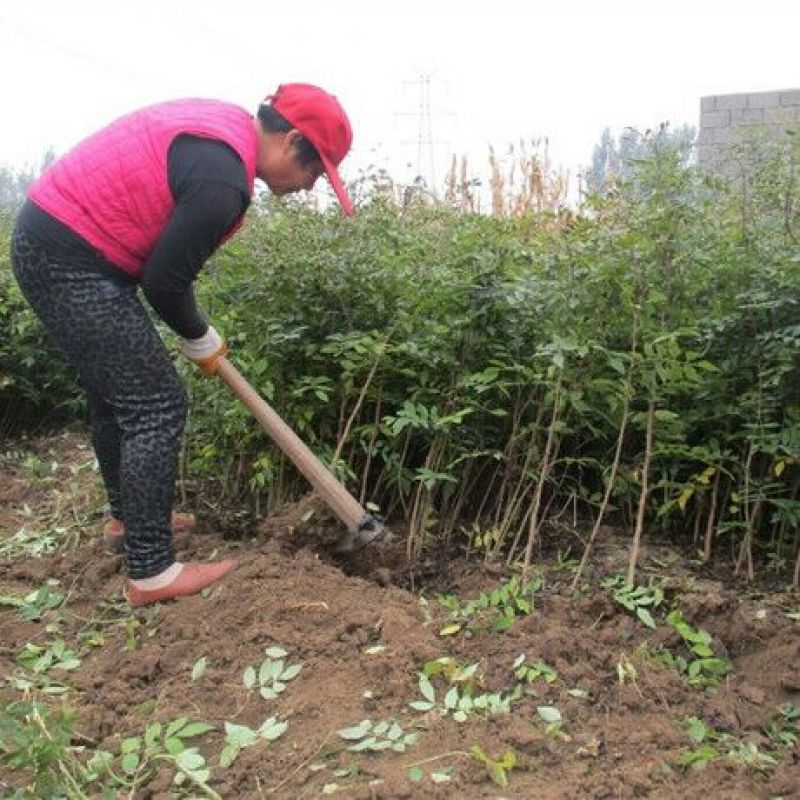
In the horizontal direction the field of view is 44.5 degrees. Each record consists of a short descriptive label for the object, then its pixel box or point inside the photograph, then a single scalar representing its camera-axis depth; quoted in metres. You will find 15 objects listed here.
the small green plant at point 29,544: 3.97
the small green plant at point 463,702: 2.43
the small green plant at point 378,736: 2.30
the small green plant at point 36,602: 3.39
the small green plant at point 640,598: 2.85
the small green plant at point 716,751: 2.23
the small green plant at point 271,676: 2.64
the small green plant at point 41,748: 2.25
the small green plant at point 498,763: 2.15
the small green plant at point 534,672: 2.55
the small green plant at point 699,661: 2.64
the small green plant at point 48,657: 2.99
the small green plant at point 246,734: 2.38
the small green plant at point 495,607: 2.86
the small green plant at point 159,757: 2.30
